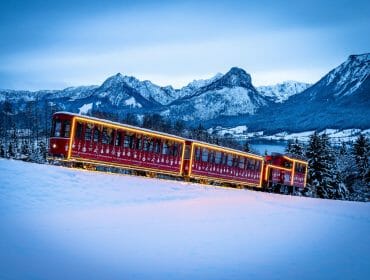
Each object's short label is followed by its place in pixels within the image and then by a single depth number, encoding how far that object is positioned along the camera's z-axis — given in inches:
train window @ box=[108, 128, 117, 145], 933.2
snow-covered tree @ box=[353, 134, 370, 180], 2359.7
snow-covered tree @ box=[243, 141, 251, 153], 2798.2
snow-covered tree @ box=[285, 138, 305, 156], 2192.4
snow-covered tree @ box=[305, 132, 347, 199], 1876.2
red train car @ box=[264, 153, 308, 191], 1621.6
